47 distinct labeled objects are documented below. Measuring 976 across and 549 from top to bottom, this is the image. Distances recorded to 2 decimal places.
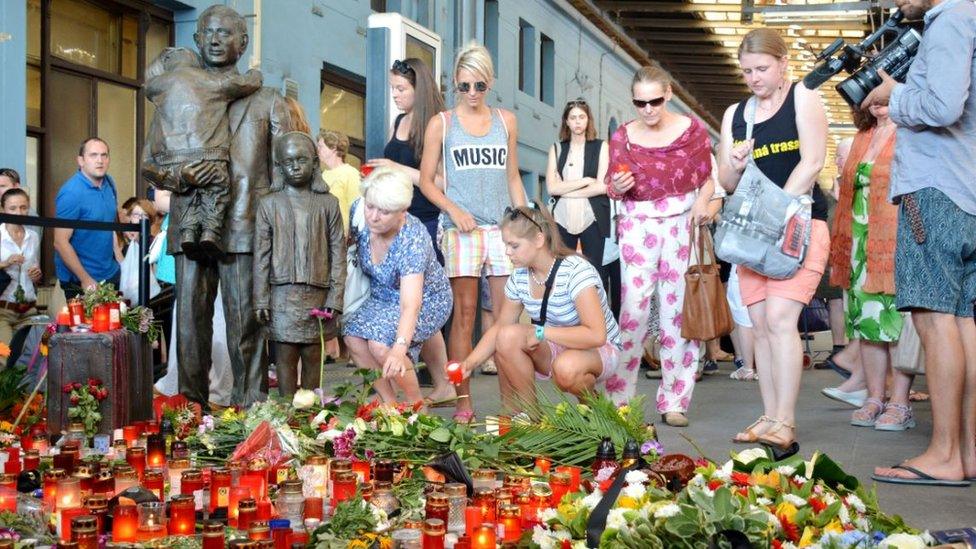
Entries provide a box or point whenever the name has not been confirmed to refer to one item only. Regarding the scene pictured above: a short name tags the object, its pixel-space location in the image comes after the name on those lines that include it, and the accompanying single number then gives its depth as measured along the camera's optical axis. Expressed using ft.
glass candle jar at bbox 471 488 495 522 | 12.19
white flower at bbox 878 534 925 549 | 9.29
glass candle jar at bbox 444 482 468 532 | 12.19
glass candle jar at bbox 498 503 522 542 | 11.87
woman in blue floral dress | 20.97
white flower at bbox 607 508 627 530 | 10.16
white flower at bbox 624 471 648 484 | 11.59
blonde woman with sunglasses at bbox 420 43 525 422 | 24.29
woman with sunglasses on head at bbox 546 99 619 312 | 32.99
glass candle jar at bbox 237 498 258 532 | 11.61
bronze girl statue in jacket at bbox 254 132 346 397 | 21.59
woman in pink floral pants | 23.04
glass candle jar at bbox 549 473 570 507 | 12.96
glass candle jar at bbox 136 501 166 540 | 11.15
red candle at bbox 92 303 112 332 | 20.93
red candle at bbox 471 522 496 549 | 10.91
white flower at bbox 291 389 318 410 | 17.98
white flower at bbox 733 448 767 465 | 12.34
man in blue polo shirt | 29.68
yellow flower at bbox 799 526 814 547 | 9.82
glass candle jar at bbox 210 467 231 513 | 13.02
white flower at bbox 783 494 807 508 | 10.71
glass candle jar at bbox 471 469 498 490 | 13.52
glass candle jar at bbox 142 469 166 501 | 13.62
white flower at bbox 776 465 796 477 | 11.67
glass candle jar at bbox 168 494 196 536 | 11.46
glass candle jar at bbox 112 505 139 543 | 11.15
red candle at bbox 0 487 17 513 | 12.64
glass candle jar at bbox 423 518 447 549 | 10.68
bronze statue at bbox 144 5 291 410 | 22.41
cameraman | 16.29
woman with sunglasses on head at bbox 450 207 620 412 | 19.63
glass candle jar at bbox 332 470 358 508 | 13.14
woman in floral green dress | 22.88
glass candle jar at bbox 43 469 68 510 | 13.12
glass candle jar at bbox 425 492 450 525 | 11.50
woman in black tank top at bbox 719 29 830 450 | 19.79
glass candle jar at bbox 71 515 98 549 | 10.27
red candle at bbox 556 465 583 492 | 13.31
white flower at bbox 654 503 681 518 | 9.90
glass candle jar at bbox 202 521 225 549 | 10.21
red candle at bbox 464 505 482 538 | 11.72
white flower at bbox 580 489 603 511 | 11.31
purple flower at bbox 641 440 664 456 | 14.51
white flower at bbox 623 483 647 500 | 10.91
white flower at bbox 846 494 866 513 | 11.11
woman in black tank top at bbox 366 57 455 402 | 27.50
